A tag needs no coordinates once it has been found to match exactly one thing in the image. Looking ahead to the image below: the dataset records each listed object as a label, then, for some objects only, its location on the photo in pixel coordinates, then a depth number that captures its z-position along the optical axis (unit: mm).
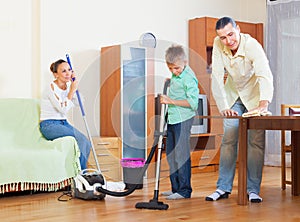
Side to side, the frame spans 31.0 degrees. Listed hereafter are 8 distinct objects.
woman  4332
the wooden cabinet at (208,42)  5661
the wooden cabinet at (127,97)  3180
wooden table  3222
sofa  3854
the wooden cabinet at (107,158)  4113
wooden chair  4297
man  3416
